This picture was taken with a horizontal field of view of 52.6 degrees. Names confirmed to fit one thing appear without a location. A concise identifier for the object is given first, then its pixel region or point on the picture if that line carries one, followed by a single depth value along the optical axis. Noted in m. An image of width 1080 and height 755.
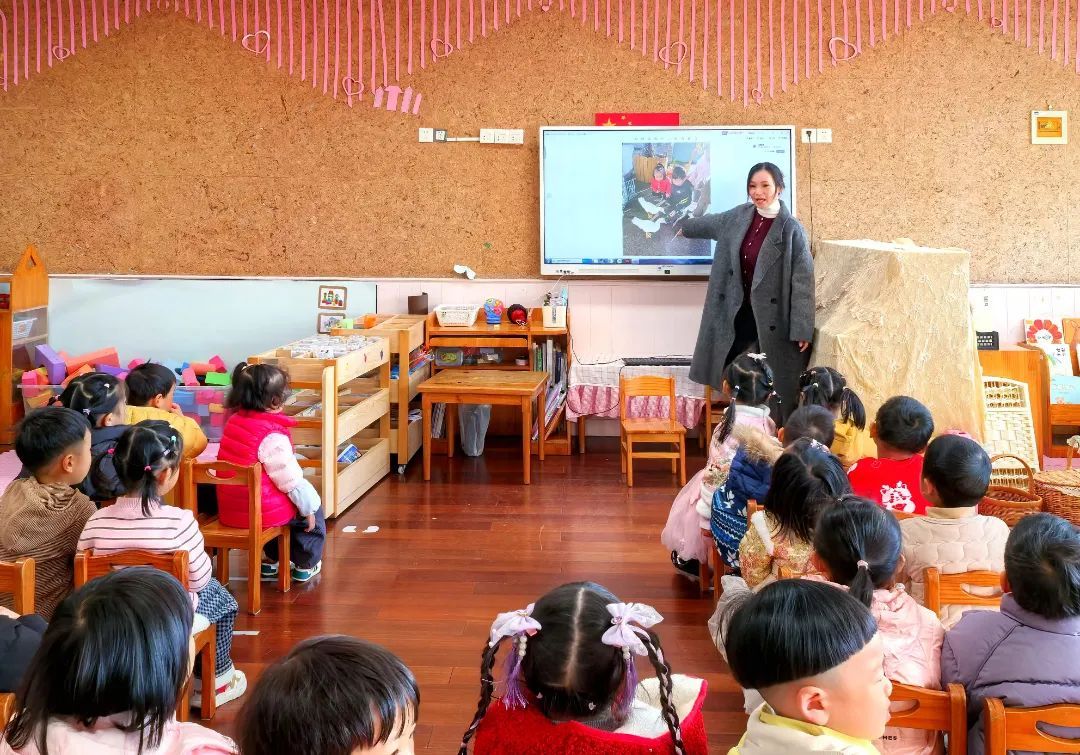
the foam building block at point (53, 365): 6.43
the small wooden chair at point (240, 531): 3.64
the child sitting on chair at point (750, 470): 3.35
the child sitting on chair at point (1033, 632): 1.93
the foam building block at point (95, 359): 6.50
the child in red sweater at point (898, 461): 3.21
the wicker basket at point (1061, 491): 3.86
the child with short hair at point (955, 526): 2.62
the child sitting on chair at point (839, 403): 3.87
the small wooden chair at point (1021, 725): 1.76
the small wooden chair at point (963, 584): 2.38
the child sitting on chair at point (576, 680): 1.56
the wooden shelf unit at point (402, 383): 5.92
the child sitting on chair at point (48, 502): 2.91
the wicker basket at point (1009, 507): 3.49
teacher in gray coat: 5.57
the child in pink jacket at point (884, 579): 2.15
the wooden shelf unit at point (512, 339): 6.50
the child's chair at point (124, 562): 2.67
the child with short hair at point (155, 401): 4.10
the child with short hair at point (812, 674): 1.48
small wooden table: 5.84
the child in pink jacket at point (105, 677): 1.51
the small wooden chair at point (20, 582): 2.27
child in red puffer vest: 3.96
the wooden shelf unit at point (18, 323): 6.39
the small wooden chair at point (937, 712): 1.80
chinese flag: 6.63
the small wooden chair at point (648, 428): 5.75
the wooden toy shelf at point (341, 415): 4.79
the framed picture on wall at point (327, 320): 6.86
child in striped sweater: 2.93
